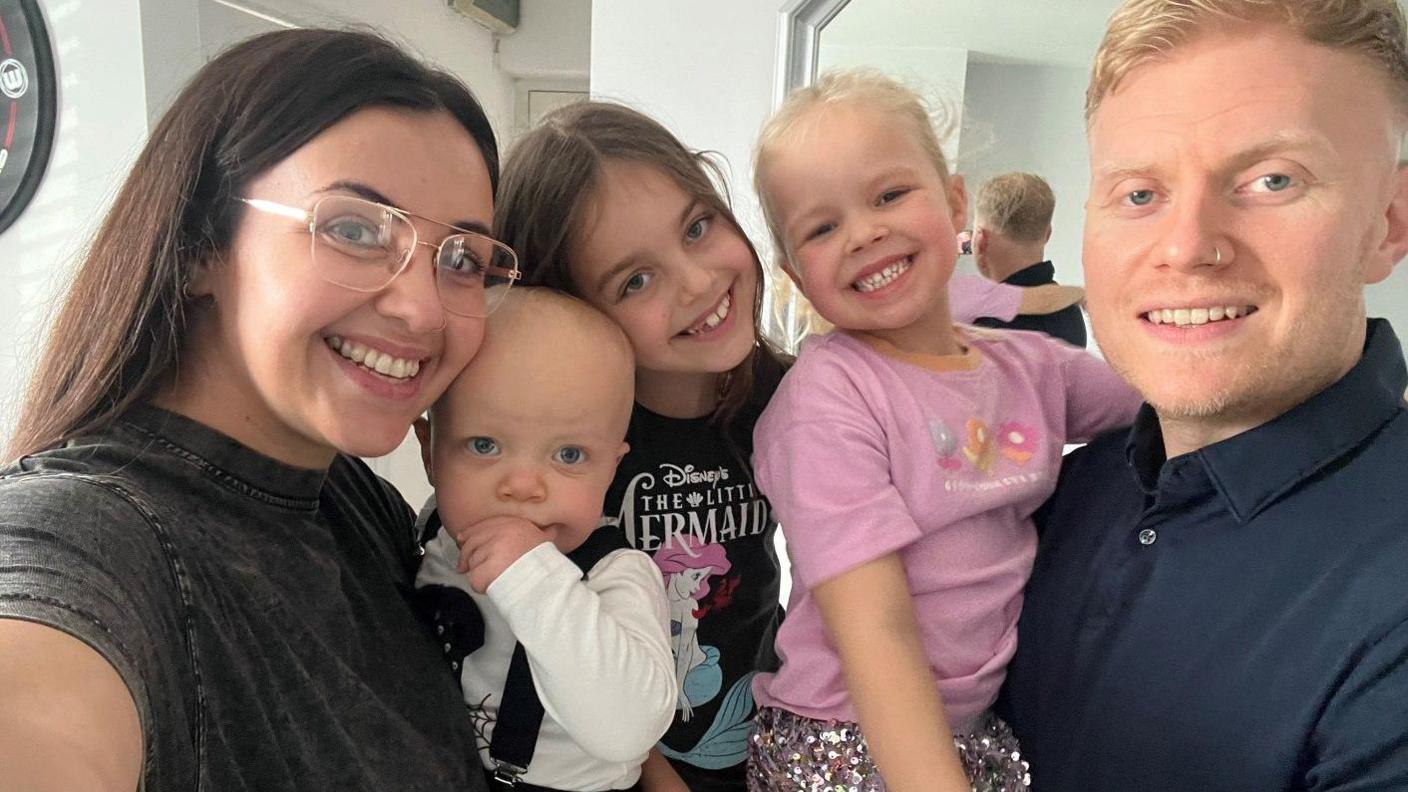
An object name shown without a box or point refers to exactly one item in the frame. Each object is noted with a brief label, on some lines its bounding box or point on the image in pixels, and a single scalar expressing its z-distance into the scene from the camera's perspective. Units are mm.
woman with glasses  738
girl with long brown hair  1199
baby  959
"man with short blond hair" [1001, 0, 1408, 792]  811
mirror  1788
